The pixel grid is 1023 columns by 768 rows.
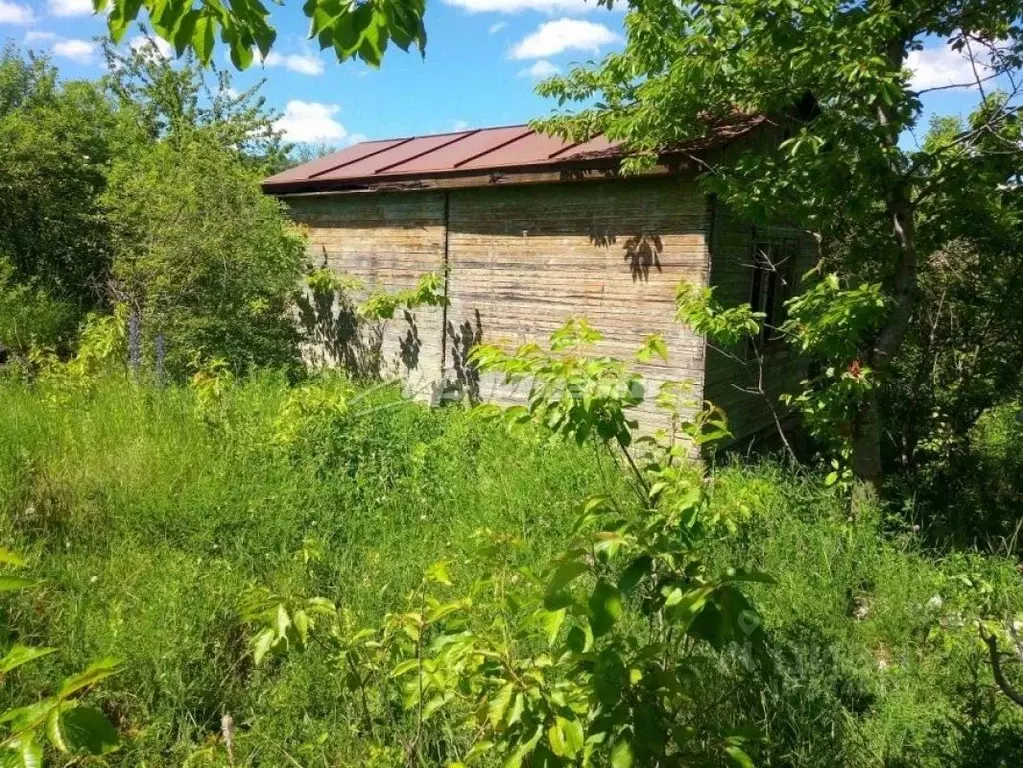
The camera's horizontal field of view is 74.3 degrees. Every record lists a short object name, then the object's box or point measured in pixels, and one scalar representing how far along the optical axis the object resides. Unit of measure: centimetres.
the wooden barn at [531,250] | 628
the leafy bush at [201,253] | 827
